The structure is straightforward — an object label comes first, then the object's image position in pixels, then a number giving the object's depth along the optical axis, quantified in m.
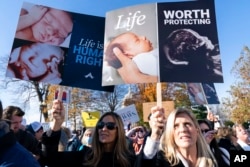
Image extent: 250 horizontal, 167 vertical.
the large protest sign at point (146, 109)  6.82
